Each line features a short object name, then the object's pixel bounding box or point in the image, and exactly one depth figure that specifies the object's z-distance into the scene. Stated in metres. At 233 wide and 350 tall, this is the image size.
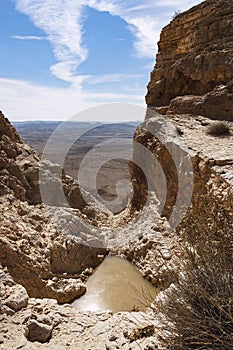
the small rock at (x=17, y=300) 3.37
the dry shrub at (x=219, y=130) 6.63
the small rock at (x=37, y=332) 2.93
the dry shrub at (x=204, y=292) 2.11
